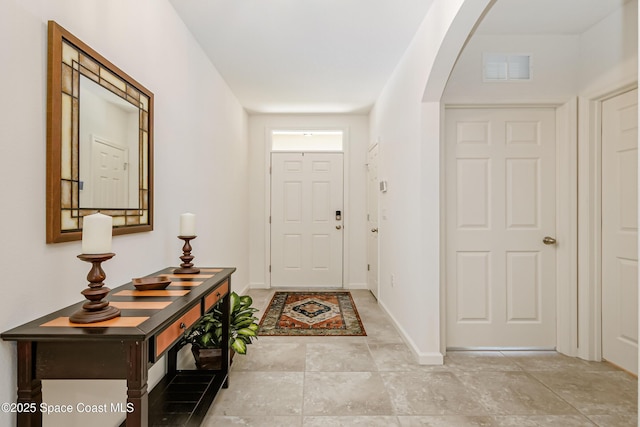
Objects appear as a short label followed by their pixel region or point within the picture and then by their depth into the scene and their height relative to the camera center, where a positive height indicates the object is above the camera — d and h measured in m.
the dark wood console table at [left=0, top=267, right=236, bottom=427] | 0.97 -0.40
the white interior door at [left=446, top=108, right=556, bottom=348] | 2.59 -0.09
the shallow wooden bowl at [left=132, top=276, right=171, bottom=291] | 1.47 -0.30
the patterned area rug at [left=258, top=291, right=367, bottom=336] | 3.03 -1.04
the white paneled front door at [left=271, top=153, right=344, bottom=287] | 4.73 -0.06
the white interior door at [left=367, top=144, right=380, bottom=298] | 4.11 -0.05
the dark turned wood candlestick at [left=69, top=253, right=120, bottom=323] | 1.05 -0.27
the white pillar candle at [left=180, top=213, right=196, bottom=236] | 1.96 -0.06
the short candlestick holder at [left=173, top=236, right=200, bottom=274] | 1.90 -0.28
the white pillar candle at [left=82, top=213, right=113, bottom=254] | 1.05 -0.07
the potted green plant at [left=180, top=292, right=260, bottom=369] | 2.18 -0.82
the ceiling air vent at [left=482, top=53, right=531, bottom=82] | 2.54 +1.13
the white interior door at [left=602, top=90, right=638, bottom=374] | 2.20 -0.10
